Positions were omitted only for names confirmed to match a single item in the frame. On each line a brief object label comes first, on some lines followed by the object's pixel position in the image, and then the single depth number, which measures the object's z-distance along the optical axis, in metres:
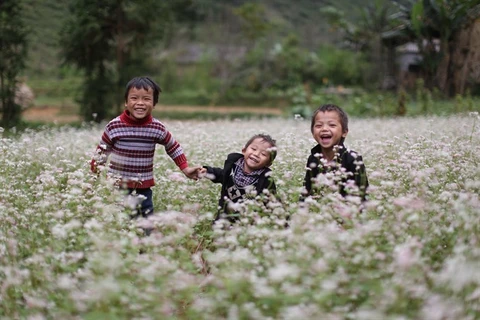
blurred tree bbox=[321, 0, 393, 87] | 25.86
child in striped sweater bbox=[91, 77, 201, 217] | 4.51
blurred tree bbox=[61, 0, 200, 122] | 15.55
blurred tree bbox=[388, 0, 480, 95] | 16.81
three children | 4.25
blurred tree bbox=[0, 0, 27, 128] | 12.74
